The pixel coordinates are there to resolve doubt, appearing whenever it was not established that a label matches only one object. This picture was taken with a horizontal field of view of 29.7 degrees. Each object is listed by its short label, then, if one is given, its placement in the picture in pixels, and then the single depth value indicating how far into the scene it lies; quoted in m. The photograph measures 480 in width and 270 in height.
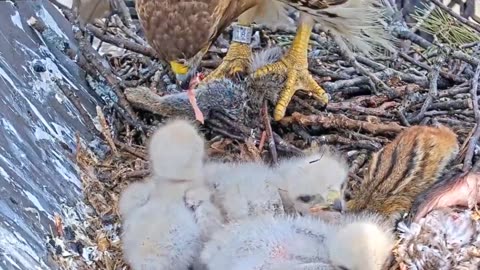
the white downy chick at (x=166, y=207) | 2.20
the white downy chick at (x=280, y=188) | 2.32
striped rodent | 2.38
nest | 2.59
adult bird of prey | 2.66
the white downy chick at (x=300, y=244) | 1.96
